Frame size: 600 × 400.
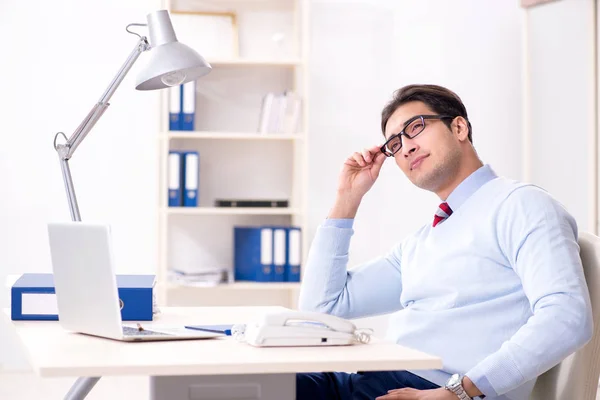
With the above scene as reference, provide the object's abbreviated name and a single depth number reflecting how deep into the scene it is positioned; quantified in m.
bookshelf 4.48
